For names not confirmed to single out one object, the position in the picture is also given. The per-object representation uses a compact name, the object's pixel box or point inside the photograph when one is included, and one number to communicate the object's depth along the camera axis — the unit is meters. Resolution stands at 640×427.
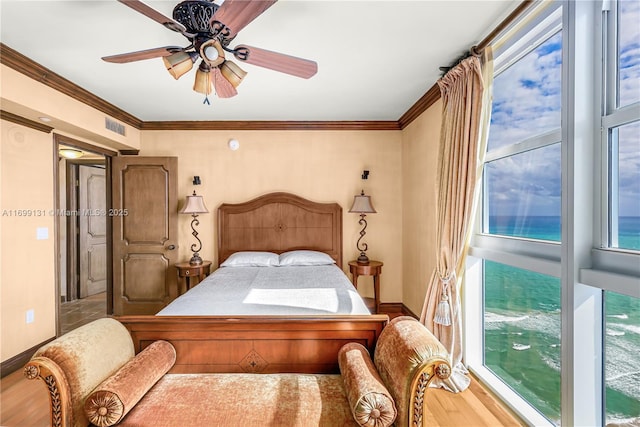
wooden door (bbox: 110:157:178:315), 4.01
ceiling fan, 1.48
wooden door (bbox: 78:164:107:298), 4.81
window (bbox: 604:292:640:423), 1.45
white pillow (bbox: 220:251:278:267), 3.64
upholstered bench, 1.35
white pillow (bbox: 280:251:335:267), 3.69
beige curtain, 2.14
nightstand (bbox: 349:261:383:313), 3.79
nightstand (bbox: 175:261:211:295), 3.78
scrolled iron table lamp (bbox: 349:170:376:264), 3.87
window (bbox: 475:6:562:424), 1.86
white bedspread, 2.09
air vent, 3.50
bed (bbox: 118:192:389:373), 1.89
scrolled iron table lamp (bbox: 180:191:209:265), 3.85
